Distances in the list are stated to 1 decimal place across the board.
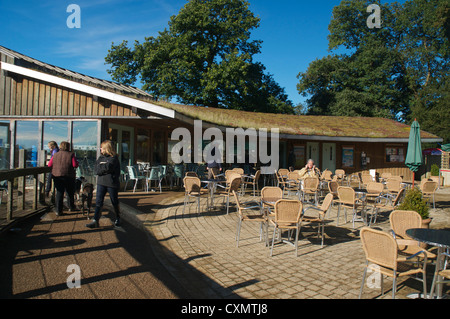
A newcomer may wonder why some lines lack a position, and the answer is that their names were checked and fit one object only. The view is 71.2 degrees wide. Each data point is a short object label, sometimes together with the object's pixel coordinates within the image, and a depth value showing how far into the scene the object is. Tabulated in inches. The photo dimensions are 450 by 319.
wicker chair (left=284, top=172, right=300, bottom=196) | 428.0
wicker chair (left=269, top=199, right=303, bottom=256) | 196.4
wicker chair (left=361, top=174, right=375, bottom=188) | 434.9
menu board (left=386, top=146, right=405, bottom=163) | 741.3
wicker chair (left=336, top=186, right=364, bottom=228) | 277.5
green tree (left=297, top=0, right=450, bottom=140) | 1217.4
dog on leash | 262.7
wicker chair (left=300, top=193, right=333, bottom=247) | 213.8
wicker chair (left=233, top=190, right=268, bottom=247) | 218.1
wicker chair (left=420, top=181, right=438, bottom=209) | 372.2
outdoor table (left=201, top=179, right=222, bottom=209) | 318.7
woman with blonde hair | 227.0
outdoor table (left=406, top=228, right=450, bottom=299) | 130.2
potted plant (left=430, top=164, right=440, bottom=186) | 849.5
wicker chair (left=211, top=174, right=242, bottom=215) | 308.1
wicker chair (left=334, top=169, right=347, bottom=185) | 524.8
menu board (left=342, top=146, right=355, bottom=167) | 737.0
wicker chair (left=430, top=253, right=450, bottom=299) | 129.4
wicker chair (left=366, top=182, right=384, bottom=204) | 307.7
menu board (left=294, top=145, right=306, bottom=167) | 717.3
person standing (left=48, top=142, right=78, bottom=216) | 257.4
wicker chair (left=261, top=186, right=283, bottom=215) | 240.8
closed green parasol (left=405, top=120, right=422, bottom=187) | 342.0
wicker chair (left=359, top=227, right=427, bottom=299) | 126.0
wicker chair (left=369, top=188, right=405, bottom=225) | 275.5
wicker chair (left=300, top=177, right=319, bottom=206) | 362.6
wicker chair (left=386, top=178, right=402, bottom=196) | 370.3
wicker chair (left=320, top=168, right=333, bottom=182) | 472.5
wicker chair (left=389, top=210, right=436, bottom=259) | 169.9
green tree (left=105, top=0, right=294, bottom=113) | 1055.6
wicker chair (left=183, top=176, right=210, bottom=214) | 309.3
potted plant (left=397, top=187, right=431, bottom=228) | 214.8
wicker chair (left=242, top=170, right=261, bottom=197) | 413.6
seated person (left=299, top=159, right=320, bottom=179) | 406.9
